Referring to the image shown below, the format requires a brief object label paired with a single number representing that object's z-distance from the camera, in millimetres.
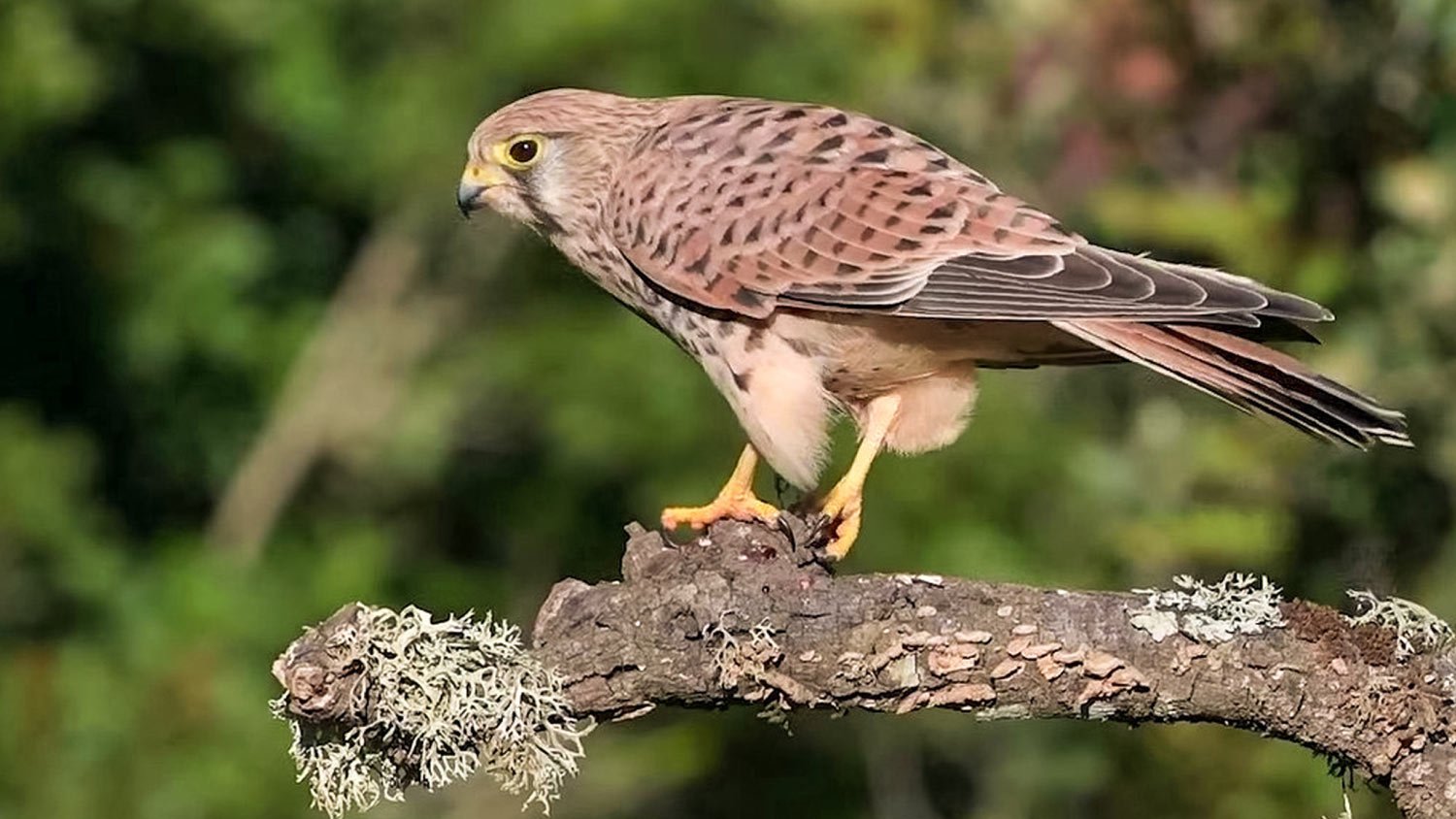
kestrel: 6453
